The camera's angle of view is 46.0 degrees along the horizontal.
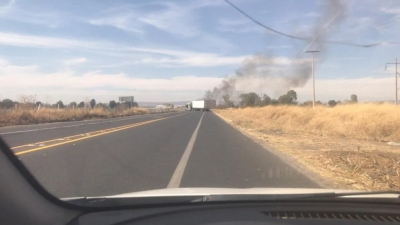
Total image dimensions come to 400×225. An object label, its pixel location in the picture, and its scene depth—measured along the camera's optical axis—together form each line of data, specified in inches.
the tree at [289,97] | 4655.8
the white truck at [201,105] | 5201.8
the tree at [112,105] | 4026.1
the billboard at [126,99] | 5882.9
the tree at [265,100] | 4806.6
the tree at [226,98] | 7358.3
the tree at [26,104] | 1793.3
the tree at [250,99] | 5567.9
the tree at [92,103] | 3302.7
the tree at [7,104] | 1549.2
